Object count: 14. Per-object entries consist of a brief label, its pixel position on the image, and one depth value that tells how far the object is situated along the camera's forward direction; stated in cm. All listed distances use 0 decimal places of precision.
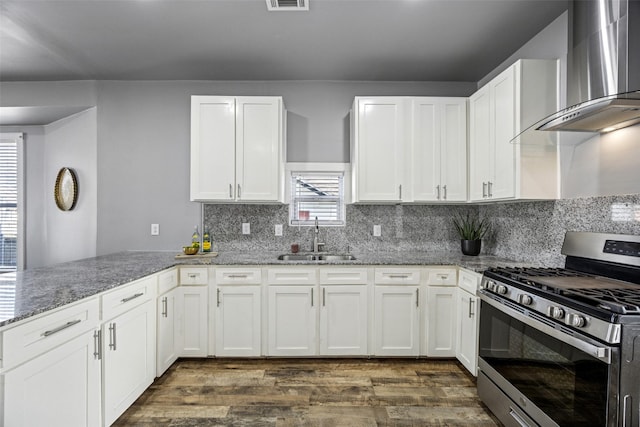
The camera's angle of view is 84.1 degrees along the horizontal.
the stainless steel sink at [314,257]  340
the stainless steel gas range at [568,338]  131
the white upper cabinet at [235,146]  319
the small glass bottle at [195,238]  329
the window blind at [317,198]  363
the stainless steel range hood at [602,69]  163
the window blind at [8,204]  392
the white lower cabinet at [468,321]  258
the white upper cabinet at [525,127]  242
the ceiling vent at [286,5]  224
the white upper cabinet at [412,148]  321
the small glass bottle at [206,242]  338
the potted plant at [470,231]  327
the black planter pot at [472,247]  326
